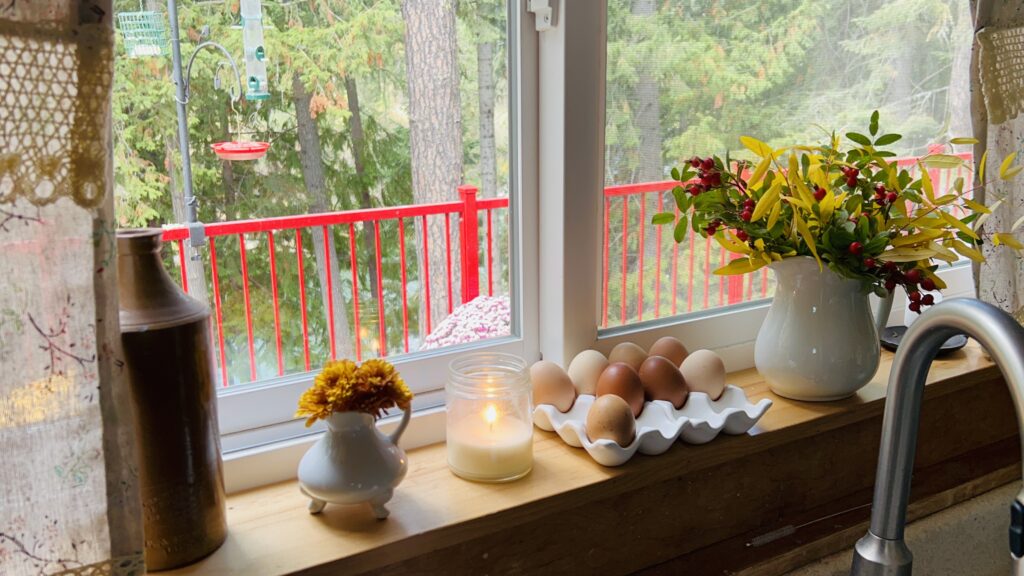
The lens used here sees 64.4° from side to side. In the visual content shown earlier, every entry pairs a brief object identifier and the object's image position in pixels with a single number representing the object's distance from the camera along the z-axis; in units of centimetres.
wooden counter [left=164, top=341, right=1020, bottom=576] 89
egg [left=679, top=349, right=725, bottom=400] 115
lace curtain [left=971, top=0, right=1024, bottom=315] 124
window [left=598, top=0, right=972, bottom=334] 124
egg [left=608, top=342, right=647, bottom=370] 117
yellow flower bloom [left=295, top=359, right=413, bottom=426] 86
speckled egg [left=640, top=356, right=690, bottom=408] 112
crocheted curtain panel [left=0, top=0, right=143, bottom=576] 64
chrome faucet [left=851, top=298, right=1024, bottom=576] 60
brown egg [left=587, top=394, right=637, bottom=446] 100
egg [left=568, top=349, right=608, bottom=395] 114
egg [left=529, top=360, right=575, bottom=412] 112
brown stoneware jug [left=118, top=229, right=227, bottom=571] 76
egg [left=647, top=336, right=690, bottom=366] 120
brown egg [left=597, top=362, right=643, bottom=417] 109
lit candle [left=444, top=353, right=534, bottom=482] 100
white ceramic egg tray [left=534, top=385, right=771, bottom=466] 102
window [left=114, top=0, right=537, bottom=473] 98
